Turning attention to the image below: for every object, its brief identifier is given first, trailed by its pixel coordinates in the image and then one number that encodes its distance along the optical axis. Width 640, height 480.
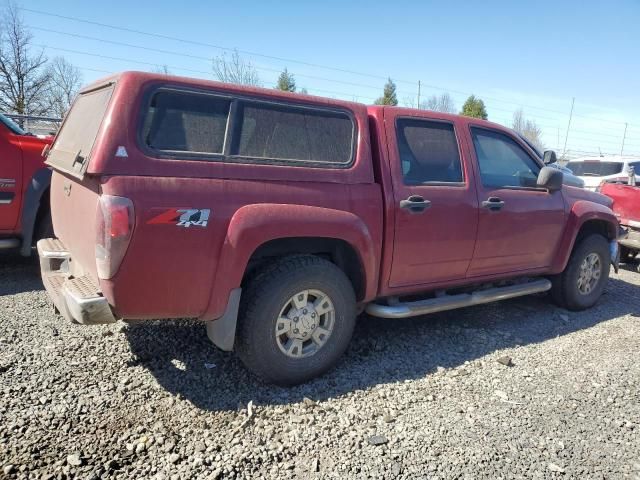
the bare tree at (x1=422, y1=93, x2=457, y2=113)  47.13
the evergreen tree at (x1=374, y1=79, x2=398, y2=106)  42.51
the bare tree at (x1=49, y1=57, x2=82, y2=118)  34.59
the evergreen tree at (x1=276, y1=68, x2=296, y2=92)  42.26
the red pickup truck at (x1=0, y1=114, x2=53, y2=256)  5.02
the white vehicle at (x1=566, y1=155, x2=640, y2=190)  13.53
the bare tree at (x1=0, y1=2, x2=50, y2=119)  30.73
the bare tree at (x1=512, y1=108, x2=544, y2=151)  56.47
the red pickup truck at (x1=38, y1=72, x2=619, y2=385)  2.65
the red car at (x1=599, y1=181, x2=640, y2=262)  7.09
